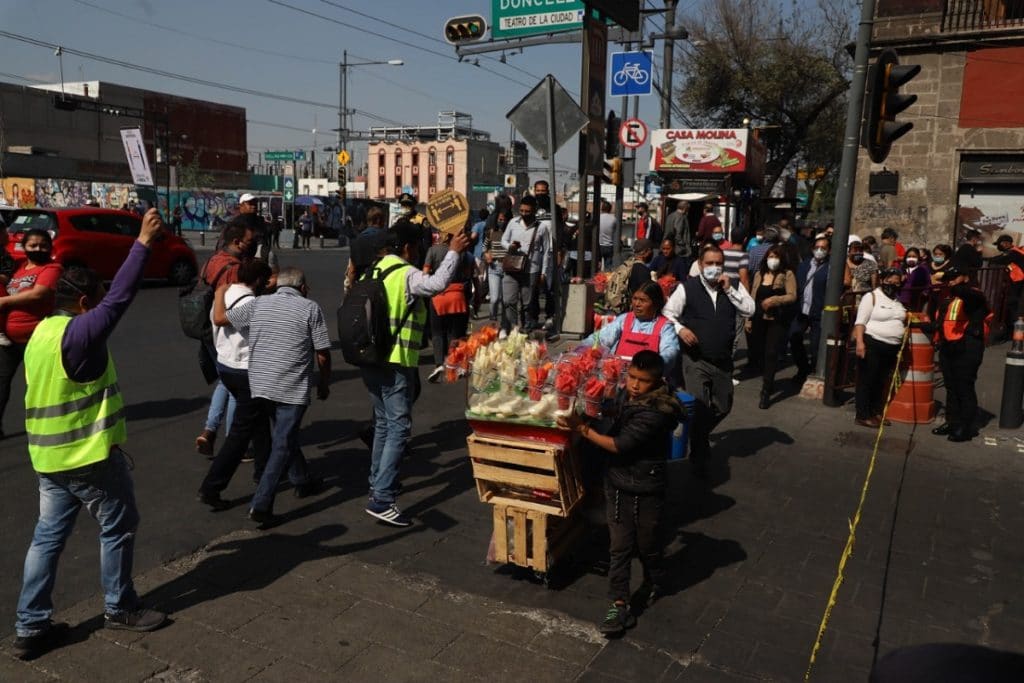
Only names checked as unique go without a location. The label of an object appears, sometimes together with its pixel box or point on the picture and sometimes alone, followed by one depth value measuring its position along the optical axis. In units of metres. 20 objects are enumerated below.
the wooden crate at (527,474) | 4.33
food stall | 4.31
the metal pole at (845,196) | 9.06
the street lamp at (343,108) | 40.53
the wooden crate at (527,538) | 4.38
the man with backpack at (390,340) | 5.15
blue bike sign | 15.17
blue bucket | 6.04
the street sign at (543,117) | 8.20
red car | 15.66
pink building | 103.12
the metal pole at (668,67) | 22.36
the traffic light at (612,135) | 11.67
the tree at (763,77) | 31.16
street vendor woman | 5.42
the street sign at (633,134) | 17.02
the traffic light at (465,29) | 17.45
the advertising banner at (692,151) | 21.83
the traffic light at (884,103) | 7.96
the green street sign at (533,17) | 13.70
